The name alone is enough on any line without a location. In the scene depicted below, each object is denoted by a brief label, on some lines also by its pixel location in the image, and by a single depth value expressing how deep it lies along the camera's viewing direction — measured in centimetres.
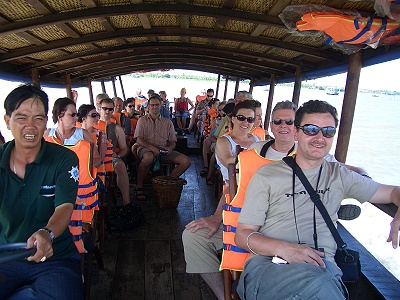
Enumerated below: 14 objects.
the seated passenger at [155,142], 510
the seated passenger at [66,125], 340
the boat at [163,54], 278
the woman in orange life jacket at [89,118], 411
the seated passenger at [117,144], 441
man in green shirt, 171
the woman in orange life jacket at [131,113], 695
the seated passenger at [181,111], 1187
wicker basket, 436
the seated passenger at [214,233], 239
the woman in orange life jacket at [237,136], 331
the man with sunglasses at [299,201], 178
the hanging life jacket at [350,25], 259
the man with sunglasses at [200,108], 1016
